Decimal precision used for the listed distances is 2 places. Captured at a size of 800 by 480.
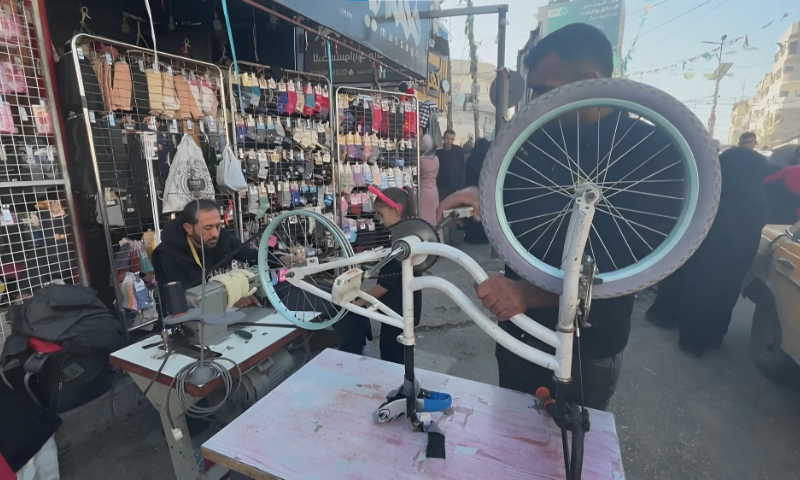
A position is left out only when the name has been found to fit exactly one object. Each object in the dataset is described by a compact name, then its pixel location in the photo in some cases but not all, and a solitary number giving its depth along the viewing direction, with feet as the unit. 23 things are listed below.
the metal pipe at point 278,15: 8.99
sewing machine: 6.21
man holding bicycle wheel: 3.72
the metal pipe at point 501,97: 15.55
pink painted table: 3.66
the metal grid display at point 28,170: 8.89
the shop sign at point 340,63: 15.33
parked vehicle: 8.77
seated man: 8.77
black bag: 7.86
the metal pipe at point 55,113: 9.18
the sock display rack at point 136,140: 9.92
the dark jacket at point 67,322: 7.50
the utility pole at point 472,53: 42.29
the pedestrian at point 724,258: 10.14
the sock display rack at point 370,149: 16.25
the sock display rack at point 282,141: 13.44
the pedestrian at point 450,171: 22.57
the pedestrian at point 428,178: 20.43
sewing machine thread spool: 5.77
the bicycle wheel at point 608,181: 3.27
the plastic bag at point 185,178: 11.29
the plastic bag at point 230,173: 11.89
